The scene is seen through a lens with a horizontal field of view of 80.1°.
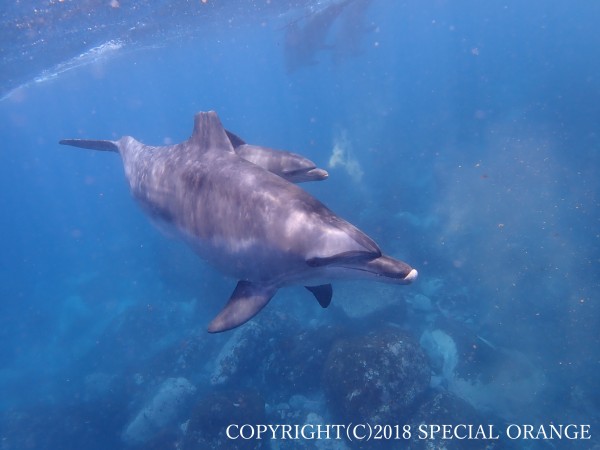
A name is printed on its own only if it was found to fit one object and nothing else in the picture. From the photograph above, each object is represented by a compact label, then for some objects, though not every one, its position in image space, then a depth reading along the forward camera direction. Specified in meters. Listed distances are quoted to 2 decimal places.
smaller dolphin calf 5.36
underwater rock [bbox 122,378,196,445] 13.58
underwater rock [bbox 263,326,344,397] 12.44
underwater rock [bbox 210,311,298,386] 13.57
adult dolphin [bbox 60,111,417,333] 3.37
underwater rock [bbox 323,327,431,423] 10.22
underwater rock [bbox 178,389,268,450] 10.82
